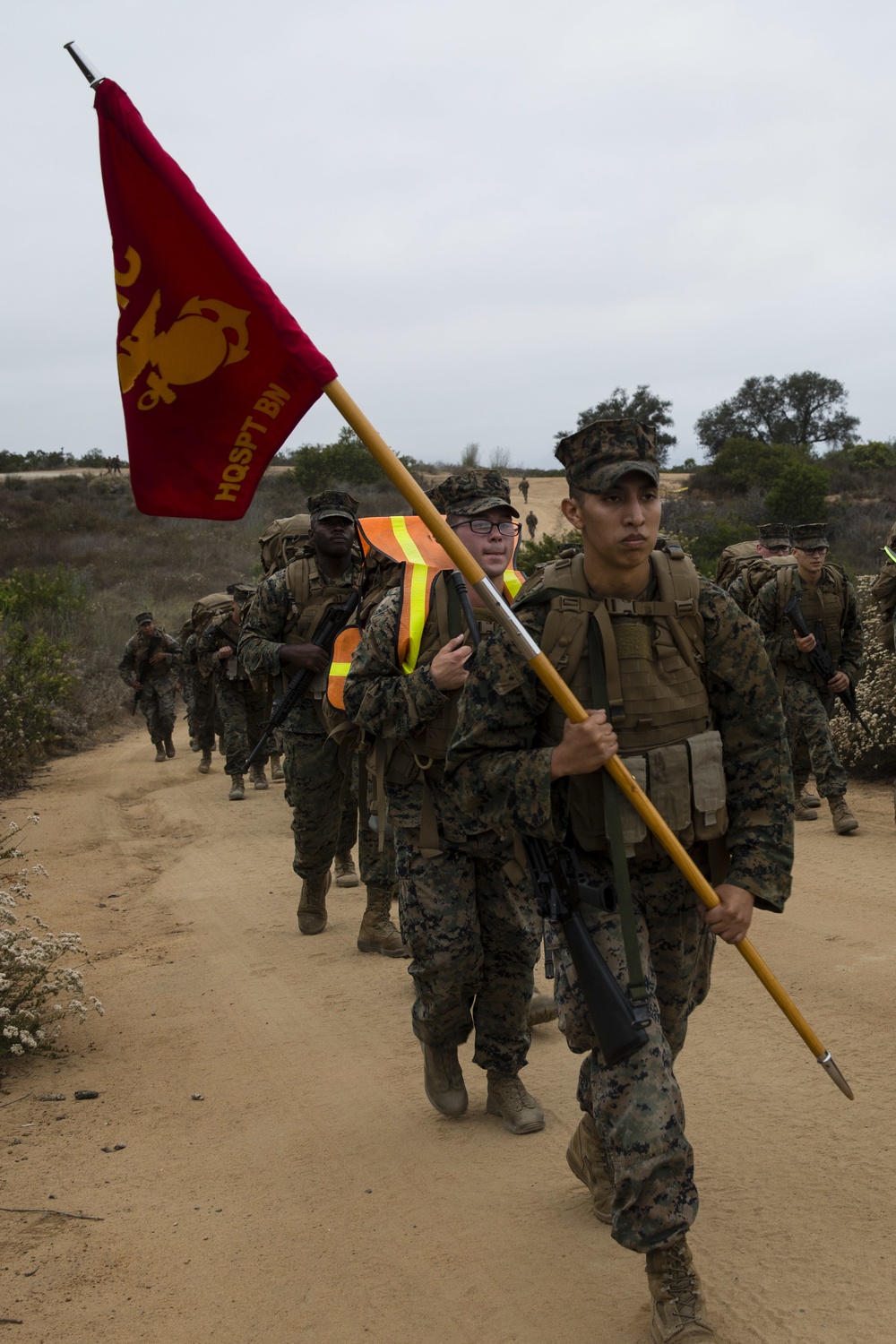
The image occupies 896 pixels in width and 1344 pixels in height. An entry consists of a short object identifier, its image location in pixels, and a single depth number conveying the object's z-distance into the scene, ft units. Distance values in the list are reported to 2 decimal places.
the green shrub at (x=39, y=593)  75.15
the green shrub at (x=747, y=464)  125.80
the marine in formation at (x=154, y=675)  56.49
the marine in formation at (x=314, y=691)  24.00
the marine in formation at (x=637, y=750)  10.19
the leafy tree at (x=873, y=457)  121.08
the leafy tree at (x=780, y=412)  172.76
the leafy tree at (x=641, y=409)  143.23
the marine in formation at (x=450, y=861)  15.15
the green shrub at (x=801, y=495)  91.15
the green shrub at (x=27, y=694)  49.32
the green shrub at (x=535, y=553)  60.80
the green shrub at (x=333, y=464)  165.68
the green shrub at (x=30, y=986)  18.38
